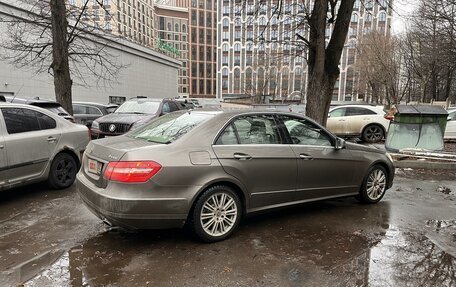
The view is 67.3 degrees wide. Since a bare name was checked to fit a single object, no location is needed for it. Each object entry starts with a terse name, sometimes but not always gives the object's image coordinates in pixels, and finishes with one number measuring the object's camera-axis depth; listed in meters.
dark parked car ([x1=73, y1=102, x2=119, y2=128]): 15.08
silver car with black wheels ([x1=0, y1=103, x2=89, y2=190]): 5.27
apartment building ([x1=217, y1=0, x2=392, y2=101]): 71.25
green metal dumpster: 9.70
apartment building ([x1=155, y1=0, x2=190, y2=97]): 112.73
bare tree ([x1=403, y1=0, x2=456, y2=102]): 17.22
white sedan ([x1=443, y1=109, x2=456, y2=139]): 13.60
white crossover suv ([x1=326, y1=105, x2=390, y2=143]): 13.90
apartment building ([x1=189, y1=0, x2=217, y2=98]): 117.50
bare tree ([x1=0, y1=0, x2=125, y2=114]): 11.47
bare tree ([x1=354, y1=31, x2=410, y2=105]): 34.19
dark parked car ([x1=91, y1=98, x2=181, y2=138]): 9.66
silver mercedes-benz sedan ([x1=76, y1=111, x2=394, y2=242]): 3.59
